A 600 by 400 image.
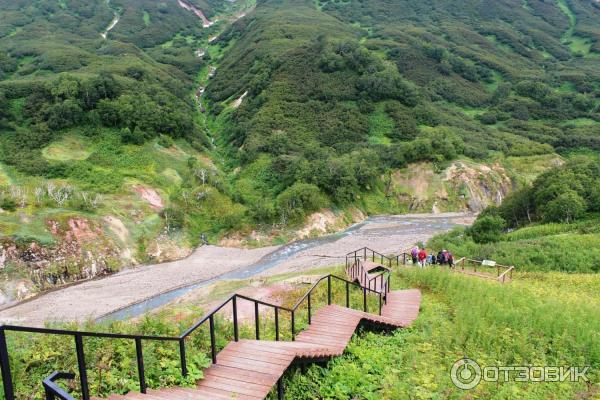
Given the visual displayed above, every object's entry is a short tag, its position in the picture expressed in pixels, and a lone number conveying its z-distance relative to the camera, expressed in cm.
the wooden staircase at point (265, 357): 589
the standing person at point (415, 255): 2588
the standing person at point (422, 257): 2443
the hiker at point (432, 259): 2556
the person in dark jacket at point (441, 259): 2452
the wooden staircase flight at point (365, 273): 1623
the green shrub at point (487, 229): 3070
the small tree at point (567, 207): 2852
